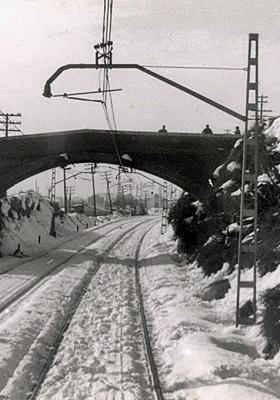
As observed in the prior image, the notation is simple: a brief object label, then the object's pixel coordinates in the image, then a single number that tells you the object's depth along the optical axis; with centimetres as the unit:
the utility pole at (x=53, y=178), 8589
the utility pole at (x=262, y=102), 7156
